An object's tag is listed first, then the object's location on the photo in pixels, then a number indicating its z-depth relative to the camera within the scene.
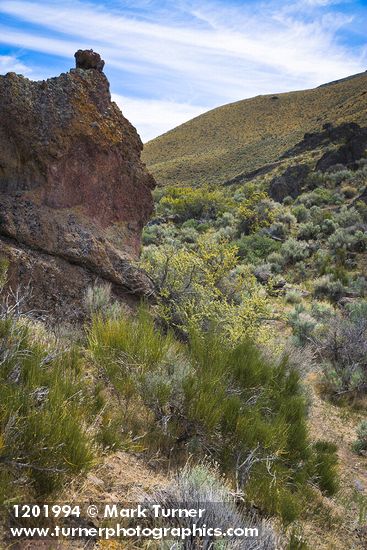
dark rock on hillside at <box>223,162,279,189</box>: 47.17
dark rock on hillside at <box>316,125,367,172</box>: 33.69
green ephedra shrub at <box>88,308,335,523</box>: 3.37
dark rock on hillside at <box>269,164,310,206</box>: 31.65
